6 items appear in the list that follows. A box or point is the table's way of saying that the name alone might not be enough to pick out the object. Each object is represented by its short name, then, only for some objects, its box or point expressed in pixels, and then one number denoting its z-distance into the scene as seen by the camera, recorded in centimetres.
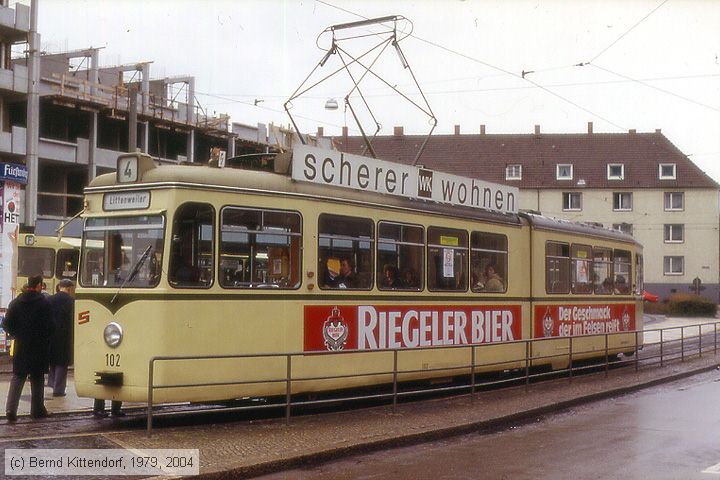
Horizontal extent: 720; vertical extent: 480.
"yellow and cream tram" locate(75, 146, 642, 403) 1180
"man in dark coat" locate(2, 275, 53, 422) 1222
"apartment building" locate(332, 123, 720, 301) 7556
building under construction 4253
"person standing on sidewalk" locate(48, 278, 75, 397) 1451
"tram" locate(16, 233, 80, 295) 3139
